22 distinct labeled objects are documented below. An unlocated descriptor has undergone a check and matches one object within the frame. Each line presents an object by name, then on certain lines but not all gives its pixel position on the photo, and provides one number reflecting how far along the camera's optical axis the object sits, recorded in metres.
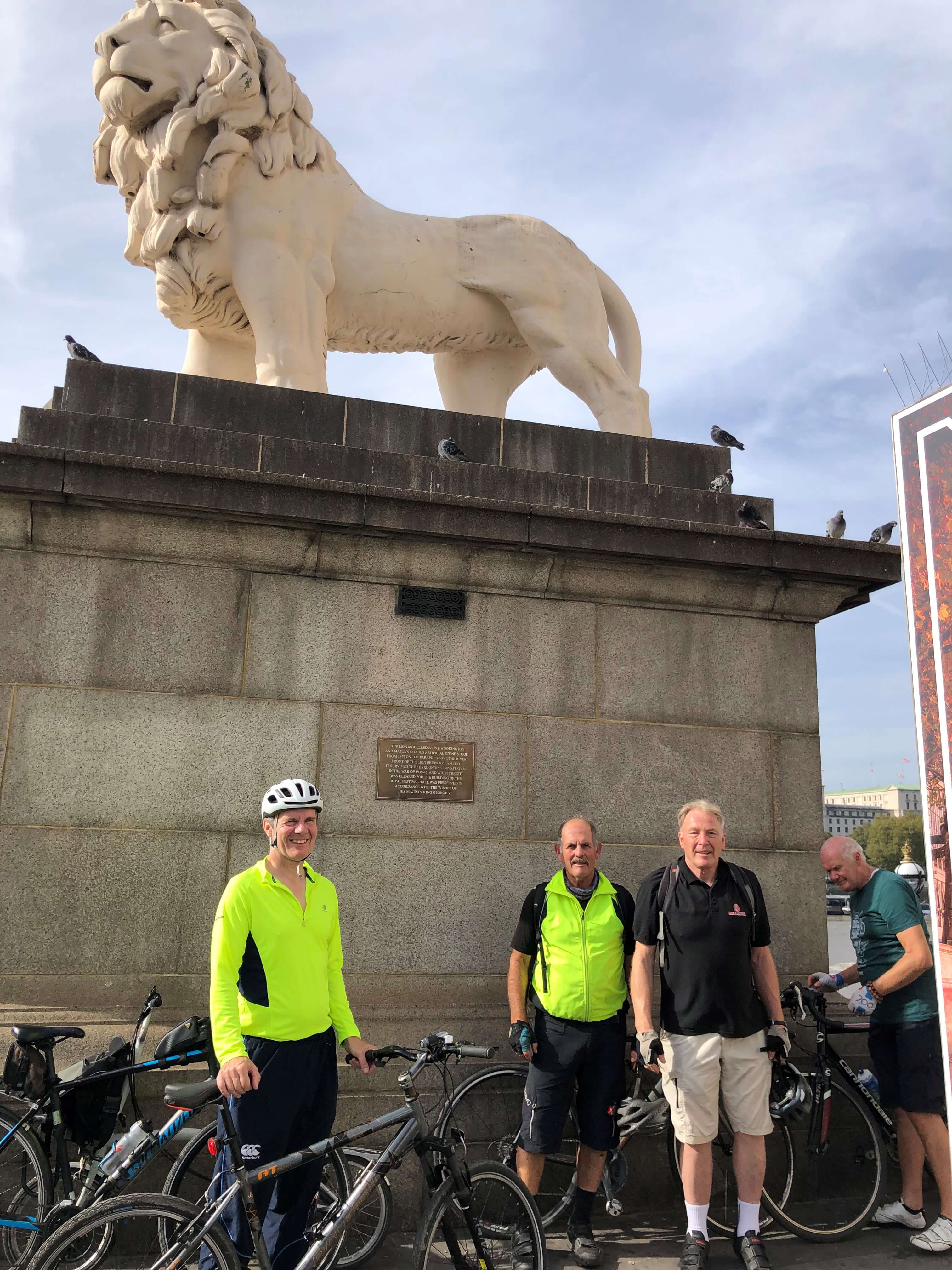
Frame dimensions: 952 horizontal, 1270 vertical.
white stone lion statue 6.81
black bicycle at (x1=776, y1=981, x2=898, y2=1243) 5.68
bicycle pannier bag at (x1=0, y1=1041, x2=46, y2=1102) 4.61
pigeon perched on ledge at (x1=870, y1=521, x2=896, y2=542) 8.26
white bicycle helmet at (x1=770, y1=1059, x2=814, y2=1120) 5.52
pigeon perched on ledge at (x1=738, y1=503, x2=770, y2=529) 6.84
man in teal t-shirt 5.49
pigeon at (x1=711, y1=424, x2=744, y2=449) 8.41
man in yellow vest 5.13
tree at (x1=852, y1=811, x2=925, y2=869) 91.44
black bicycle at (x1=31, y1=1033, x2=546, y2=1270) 3.54
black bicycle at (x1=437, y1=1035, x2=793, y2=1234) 5.42
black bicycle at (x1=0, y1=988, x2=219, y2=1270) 4.46
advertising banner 3.70
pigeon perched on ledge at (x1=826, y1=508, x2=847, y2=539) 7.92
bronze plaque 6.03
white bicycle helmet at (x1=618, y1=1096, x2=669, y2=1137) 5.48
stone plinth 5.62
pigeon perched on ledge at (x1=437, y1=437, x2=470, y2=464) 6.50
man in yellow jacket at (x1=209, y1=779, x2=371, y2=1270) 3.88
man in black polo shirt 5.00
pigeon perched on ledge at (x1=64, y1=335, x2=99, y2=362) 7.05
